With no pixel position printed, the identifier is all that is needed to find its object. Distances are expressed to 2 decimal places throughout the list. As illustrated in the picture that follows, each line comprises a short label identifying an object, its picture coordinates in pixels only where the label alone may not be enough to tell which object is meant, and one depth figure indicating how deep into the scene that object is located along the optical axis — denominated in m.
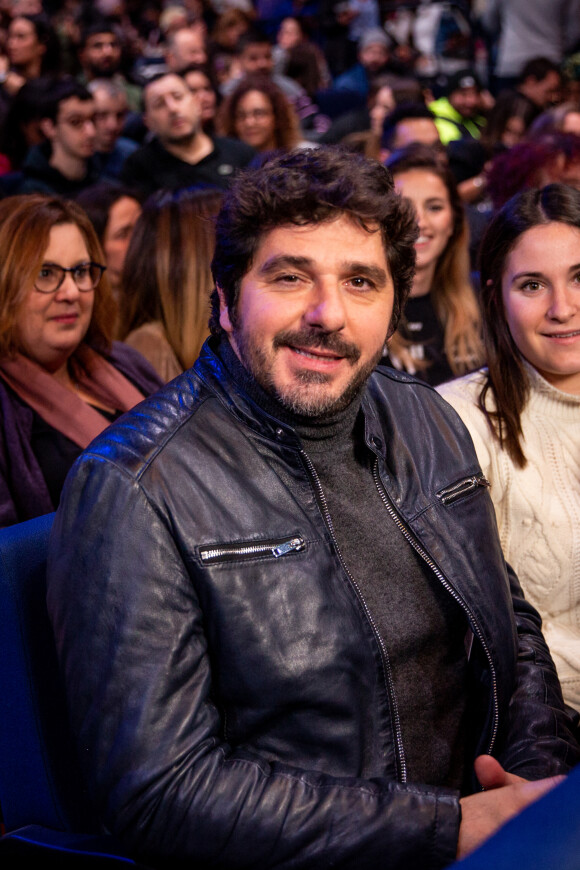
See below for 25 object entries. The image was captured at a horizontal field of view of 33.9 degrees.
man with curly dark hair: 1.28
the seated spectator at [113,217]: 3.97
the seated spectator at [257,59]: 8.01
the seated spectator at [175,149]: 5.46
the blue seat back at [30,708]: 1.52
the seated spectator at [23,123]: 5.64
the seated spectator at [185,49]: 7.62
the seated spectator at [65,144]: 5.33
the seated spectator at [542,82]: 7.39
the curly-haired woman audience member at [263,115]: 6.06
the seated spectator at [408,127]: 5.29
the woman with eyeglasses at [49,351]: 2.38
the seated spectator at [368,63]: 9.09
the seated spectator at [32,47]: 7.42
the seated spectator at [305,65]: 8.63
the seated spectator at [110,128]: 6.27
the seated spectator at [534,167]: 3.56
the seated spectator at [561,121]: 4.96
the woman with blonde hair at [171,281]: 3.12
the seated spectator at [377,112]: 6.82
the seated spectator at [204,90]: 6.59
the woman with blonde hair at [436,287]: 3.43
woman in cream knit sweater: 2.02
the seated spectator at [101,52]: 7.68
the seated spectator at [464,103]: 7.34
